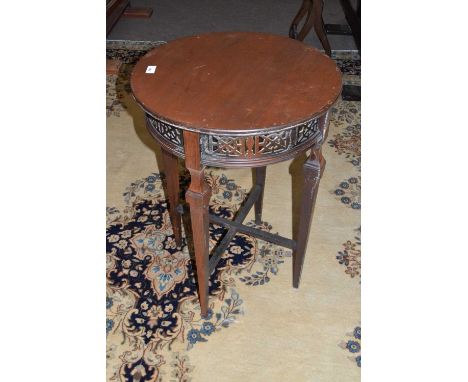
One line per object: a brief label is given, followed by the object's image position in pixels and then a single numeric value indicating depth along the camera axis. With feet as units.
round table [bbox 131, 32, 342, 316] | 4.65
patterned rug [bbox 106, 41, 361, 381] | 5.70
